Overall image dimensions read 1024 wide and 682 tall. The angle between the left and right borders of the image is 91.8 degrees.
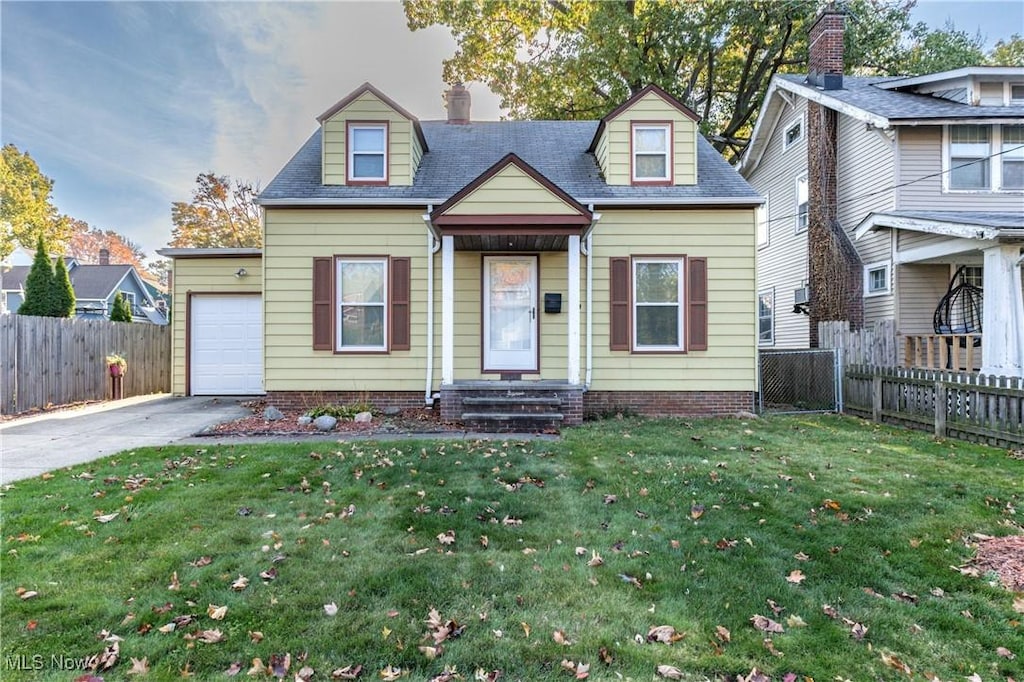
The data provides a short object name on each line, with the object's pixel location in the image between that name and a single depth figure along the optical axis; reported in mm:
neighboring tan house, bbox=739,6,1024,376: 11039
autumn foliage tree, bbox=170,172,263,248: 26594
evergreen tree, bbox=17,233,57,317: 14609
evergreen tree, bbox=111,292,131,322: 15814
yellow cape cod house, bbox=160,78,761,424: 9008
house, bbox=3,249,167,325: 31031
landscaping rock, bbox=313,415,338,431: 7445
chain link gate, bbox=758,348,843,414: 10078
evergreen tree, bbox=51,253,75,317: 15180
